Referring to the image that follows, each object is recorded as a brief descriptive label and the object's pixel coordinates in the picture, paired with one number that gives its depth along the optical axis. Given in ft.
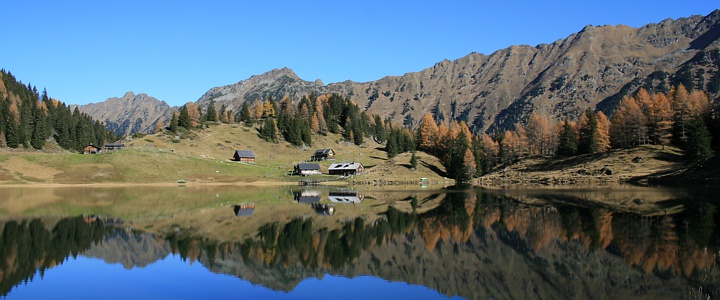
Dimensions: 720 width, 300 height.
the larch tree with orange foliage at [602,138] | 420.36
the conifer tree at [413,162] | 473.26
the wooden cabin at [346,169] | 489.67
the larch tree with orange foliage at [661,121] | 381.81
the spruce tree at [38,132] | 504.02
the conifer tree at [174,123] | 541.34
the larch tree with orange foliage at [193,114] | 593.63
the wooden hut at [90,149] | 565.94
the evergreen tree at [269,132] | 603.67
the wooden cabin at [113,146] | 492.25
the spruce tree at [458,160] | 456.04
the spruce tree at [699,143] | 316.81
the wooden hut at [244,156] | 505.66
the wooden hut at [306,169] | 474.45
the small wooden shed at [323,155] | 562.66
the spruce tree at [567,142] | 438.81
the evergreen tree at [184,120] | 558.97
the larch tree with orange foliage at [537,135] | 514.68
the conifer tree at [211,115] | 643.04
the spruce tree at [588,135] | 418.10
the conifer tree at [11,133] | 476.54
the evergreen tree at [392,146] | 583.17
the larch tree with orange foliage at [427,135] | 558.97
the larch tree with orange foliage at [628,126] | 394.32
